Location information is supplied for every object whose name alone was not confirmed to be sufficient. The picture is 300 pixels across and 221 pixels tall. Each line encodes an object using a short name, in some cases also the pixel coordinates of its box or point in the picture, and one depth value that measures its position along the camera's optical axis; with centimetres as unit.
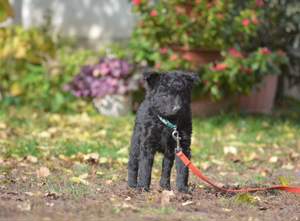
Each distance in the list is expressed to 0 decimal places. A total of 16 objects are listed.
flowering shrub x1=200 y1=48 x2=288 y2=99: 1219
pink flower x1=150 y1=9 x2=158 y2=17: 1235
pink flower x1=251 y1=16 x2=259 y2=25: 1247
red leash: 610
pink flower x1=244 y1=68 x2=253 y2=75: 1229
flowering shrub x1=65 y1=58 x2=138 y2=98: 1299
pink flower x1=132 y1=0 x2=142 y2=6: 1239
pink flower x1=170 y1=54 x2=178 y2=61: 1226
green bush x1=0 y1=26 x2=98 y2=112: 1321
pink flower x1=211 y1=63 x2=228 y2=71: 1218
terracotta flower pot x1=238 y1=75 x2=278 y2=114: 1423
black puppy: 579
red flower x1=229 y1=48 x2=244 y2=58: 1224
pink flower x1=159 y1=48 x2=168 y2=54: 1246
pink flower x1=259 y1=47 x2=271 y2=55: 1232
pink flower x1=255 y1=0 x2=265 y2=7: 1293
